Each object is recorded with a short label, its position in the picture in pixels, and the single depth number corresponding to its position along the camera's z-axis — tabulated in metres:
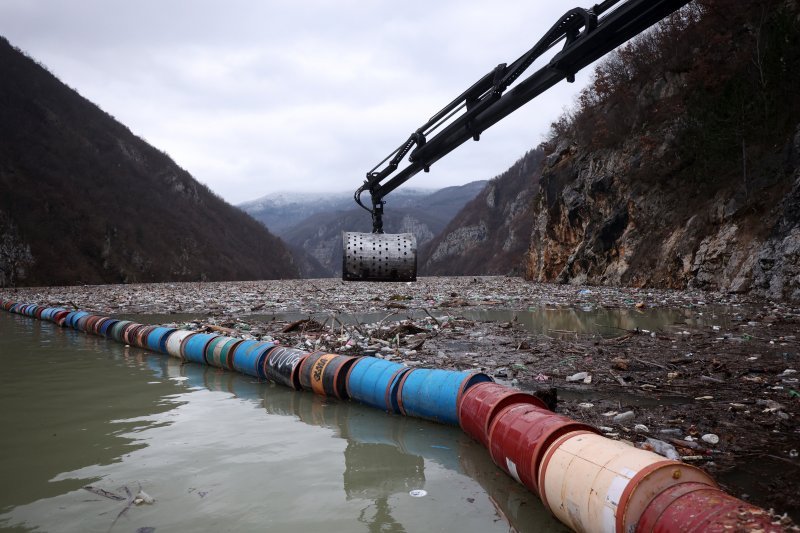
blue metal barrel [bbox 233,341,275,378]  4.82
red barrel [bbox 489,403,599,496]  2.17
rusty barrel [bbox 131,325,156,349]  6.73
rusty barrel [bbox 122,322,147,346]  7.04
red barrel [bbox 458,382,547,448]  2.72
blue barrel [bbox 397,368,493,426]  3.27
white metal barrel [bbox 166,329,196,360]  6.00
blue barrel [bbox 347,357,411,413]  3.64
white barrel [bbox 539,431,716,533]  1.62
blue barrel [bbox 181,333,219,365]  5.64
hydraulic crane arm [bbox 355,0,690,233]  5.13
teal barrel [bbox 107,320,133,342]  7.41
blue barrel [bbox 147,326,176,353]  6.34
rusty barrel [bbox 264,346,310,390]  4.35
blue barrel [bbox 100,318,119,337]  7.78
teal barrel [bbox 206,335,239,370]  5.24
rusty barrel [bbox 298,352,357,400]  3.99
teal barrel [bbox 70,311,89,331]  8.73
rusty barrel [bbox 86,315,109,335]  8.14
